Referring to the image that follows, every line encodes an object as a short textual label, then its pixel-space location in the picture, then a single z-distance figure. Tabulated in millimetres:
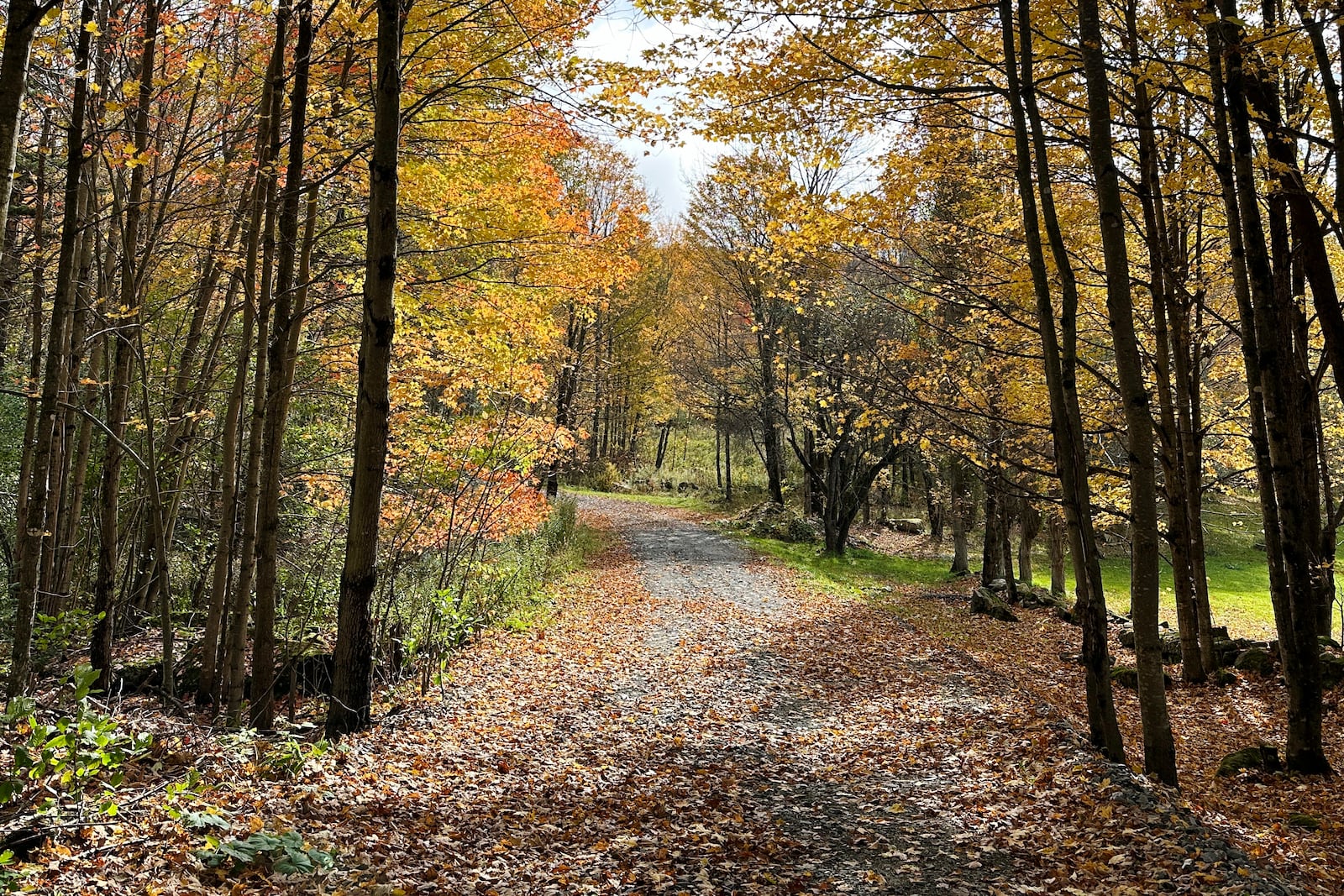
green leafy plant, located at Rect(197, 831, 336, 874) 3588
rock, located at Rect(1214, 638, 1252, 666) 9078
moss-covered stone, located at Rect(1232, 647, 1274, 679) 8531
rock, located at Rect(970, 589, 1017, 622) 12398
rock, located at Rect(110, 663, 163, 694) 7297
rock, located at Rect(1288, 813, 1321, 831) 5035
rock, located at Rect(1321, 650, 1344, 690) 7992
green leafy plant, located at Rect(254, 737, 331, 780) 4828
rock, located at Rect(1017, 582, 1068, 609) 13031
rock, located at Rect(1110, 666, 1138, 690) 8820
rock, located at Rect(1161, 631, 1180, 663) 9805
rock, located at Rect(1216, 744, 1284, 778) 5977
